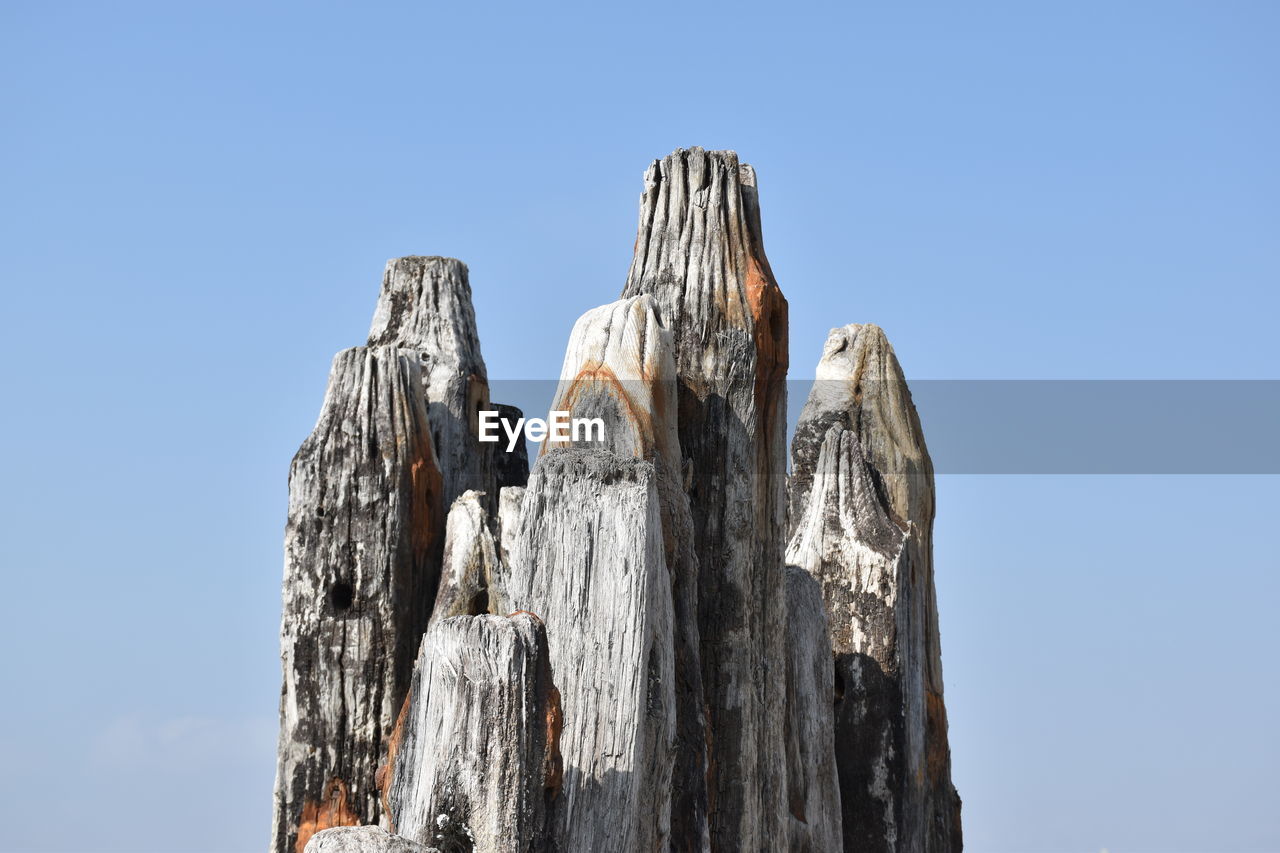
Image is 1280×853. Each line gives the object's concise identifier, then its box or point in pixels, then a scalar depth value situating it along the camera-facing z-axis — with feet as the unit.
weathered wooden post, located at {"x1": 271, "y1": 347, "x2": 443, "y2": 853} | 50.60
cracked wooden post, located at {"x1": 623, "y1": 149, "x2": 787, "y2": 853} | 49.01
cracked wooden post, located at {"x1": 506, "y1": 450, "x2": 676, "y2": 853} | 39.40
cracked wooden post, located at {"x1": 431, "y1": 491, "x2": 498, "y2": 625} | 50.52
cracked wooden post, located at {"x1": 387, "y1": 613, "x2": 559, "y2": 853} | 36.17
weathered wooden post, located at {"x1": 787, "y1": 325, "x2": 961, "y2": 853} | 64.69
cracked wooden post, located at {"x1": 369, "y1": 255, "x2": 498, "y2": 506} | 61.16
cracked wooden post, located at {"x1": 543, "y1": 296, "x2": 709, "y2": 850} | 44.83
